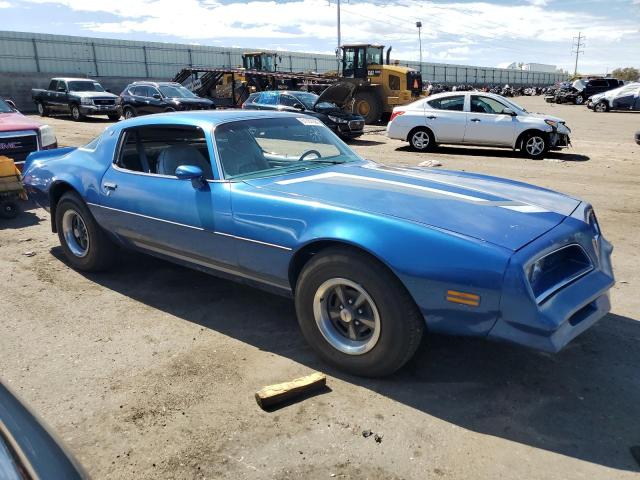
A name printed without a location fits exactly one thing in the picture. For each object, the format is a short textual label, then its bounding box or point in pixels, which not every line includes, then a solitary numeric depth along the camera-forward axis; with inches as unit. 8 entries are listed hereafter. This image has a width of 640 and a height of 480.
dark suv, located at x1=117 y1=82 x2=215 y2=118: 754.2
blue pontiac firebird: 107.6
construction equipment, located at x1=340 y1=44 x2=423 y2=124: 813.9
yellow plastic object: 261.7
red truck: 307.1
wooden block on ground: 115.3
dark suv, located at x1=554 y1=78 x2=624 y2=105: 1492.4
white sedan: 494.6
